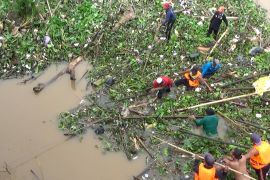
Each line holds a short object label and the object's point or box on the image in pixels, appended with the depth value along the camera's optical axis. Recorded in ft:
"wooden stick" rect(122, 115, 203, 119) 35.53
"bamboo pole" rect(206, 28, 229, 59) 42.12
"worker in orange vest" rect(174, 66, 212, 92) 37.27
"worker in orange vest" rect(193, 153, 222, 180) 26.73
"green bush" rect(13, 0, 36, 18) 44.06
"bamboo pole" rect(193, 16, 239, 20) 46.14
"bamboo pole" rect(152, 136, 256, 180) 27.89
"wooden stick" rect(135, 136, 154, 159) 33.54
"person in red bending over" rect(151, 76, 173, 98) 36.81
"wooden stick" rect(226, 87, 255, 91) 37.91
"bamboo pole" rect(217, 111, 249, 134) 35.12
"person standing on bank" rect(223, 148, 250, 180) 27.89
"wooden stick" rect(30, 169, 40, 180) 32.21
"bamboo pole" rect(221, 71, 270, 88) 38.37
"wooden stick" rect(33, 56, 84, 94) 39.27
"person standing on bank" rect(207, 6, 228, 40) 41.86
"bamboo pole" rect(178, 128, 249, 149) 32.91
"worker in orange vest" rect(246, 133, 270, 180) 27.61
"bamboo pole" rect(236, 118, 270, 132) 34.58
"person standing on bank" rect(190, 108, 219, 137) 33.19
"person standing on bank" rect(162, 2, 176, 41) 41.96
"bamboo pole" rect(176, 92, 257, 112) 36.24
